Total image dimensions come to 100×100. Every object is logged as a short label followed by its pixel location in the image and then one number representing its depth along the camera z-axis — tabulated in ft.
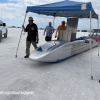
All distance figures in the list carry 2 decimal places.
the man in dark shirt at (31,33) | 13.71
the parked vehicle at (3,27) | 29.63
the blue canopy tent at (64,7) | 10.33
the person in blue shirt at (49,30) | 19.21
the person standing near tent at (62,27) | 18.01
